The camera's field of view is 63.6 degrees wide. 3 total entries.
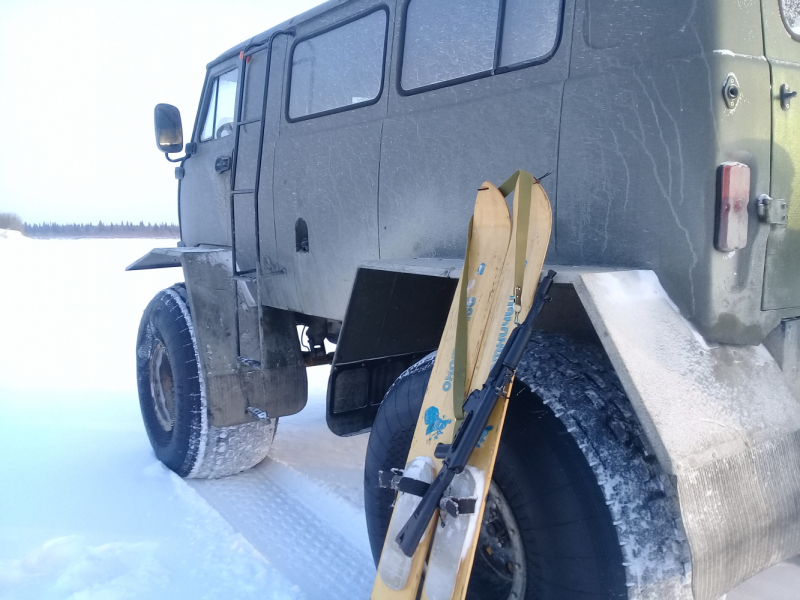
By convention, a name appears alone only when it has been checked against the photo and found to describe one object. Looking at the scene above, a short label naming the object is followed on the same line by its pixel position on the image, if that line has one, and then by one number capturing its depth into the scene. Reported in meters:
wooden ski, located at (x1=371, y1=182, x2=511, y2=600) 1.76
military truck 1.54
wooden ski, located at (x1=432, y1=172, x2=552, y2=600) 1.59
